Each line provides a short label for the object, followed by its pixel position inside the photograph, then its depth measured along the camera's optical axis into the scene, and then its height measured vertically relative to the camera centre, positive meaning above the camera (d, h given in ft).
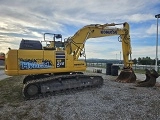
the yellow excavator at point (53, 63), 19.44 -0.63
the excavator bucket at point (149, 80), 24.28 -4.30
